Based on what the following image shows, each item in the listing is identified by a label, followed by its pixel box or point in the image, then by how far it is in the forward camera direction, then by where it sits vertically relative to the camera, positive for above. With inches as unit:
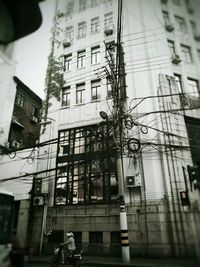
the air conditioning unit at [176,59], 478.0 +329.9
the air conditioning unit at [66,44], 596.4 +456.9
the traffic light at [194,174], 236.3 +44.3
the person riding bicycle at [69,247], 303.3 -38.7
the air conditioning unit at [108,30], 543.2 +449.4
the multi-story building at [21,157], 453.6 +135.3
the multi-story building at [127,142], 360.2 +141.1
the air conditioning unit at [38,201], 437.7 +33.9
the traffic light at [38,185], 455.8 +66.9
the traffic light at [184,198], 221.0 +18.1
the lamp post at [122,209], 295.6 +11.3
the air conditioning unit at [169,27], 486.3 +404.9
